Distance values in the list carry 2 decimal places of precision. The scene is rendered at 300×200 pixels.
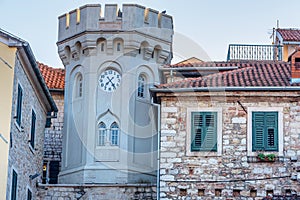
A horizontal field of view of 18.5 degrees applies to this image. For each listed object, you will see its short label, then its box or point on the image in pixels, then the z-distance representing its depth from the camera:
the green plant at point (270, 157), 30.47
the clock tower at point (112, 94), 37.19
